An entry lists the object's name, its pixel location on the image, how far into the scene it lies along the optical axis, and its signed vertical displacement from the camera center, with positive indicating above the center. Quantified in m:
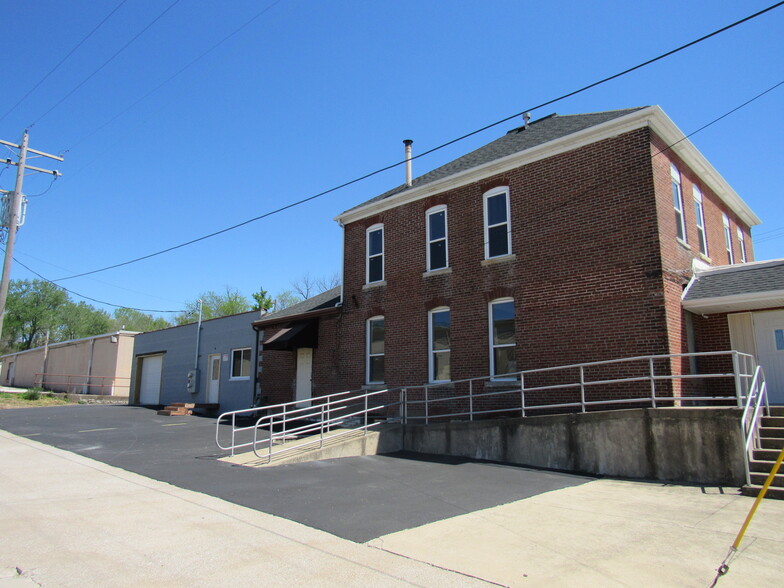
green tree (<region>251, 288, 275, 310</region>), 50.77 +8.45
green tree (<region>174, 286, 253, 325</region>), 59.56 +9.32
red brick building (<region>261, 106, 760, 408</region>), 11.78 +3.45
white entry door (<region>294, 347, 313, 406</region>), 18.88 +0.68
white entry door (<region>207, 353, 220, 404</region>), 23.24 +0.46
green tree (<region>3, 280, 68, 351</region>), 61.62 +9.22
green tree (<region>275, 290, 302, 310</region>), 58.08 +9.64
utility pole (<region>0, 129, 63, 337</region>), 21.39 +6.97
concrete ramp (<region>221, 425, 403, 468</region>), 11.43 -1.15
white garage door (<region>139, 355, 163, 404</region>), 28.14 +0.64
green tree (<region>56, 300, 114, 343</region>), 67.05 +8.49
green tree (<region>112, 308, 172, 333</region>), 76.84 +10.02
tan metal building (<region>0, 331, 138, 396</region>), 36.09 +1.95
